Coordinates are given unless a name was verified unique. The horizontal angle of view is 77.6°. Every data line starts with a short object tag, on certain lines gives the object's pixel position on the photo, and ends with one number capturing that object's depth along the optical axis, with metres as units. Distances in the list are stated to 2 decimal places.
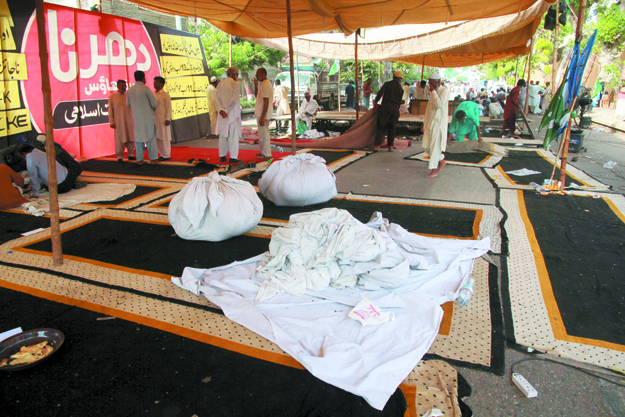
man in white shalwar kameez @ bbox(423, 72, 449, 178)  6.26
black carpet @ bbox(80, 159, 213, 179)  6.98
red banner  7.55
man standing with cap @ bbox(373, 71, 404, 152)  9.07
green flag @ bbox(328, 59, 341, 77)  25.48
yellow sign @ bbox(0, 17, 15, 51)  6.90
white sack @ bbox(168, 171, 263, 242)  3.90
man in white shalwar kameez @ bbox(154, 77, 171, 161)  8.38
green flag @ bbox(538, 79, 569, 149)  5.29
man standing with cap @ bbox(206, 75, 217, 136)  11.31
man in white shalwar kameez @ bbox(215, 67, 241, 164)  7.54
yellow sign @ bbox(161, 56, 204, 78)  10.46
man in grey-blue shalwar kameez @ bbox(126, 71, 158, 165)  7.57
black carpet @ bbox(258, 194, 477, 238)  4.24
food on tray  2.20
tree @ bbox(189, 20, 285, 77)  19.58
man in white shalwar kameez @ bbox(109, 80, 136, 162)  8.00
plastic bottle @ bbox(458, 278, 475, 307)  2.77
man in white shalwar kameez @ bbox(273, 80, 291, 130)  15.65
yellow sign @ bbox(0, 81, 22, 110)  6.93
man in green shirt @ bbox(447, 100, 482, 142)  9.78
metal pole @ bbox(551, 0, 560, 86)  10.91
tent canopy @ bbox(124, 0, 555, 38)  7.03
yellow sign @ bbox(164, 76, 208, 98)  10.66
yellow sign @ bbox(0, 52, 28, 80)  6.95
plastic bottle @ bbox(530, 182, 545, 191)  5.61
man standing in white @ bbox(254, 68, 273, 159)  7.86
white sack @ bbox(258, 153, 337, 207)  4.97
